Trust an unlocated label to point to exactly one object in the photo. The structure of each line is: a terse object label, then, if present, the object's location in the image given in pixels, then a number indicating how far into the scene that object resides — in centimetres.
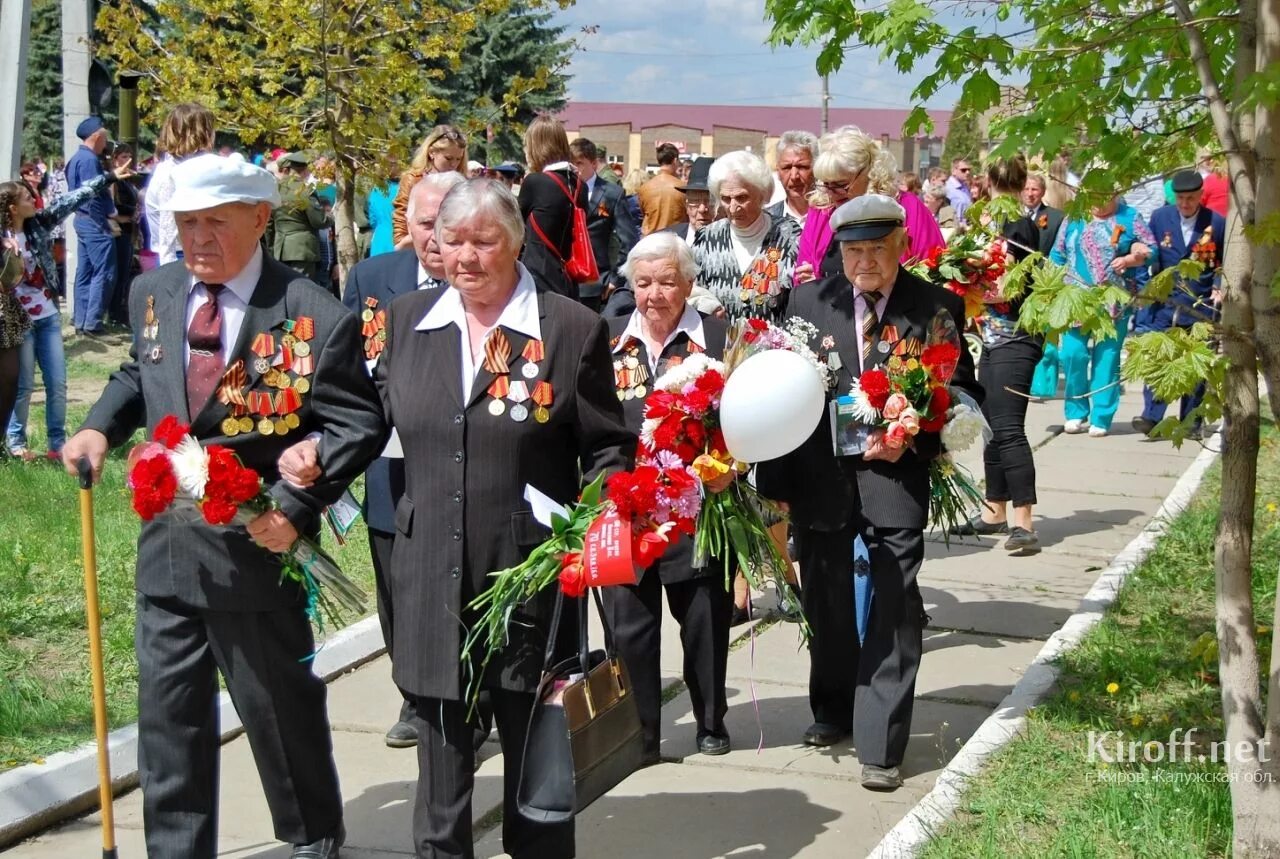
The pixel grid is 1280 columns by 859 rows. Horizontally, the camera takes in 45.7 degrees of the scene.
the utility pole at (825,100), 4309
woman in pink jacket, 656
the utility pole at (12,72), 1012
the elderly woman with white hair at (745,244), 661
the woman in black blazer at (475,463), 416
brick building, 6241
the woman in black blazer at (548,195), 946
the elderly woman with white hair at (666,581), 559
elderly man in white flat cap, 414
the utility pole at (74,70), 1648
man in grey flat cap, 533
